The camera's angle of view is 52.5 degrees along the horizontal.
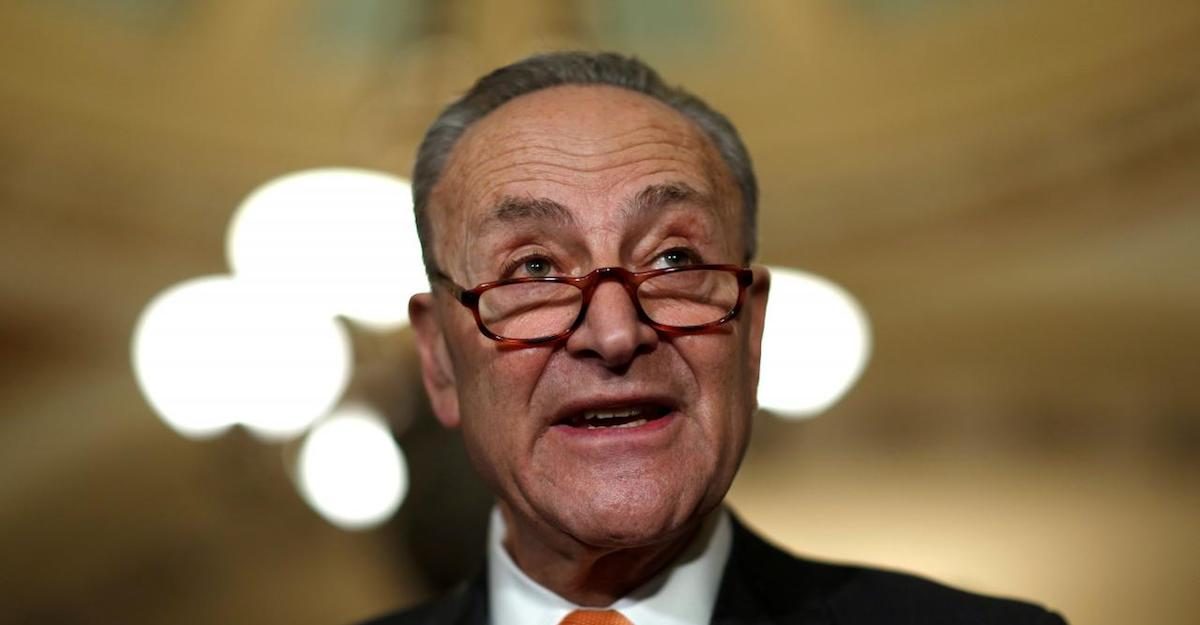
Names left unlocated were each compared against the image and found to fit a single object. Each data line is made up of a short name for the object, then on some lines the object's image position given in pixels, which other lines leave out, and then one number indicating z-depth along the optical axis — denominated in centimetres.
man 160
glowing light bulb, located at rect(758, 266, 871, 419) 295
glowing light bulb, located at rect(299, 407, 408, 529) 295
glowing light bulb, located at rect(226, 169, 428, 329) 298
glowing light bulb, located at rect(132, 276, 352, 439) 286
